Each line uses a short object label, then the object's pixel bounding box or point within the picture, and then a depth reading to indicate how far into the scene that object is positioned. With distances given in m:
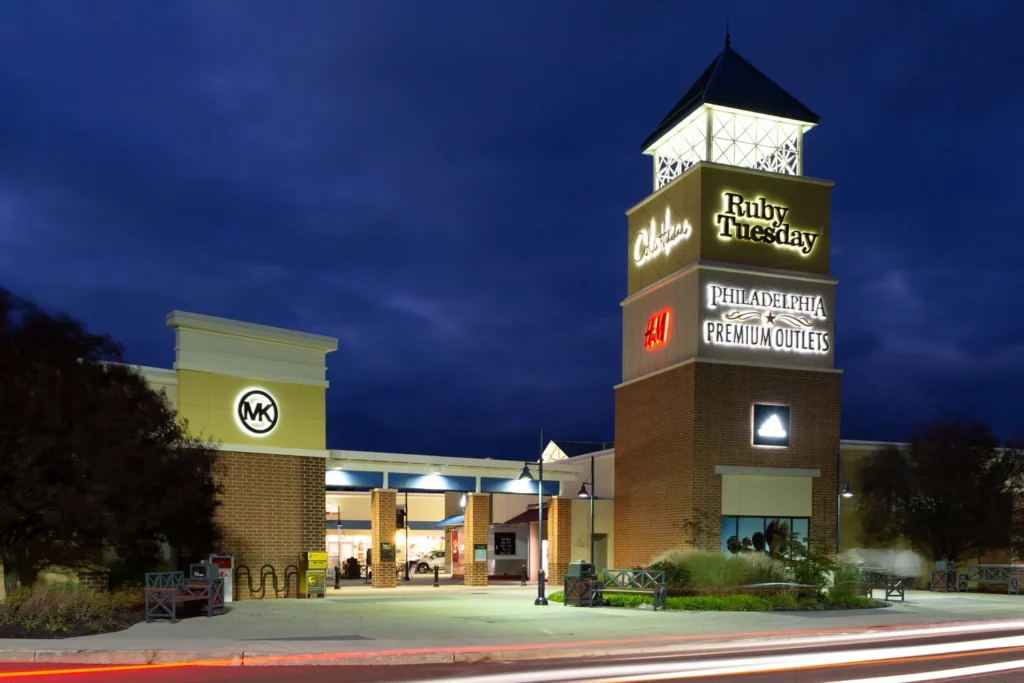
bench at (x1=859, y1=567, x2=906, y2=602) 30.60
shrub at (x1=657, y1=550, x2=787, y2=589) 27.66
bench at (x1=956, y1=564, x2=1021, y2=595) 35.28
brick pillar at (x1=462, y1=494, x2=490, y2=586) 38.81
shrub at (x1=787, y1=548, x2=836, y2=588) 28.62
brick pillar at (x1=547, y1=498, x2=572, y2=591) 40.06
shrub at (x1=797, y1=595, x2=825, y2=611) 27.04
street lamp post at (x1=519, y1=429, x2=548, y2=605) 27.19
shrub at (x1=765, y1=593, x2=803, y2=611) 26.70
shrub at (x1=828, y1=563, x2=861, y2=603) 28.08
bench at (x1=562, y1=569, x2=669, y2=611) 26.73
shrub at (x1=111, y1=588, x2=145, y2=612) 22.69
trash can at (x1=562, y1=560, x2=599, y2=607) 26.98
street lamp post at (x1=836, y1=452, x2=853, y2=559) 35.12
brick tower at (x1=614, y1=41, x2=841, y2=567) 35.47
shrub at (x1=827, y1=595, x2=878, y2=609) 27.68
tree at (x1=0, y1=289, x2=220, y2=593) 20.23
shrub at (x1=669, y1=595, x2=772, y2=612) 26.00
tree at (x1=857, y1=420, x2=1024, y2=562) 37.16
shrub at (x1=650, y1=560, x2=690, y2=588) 27.67
